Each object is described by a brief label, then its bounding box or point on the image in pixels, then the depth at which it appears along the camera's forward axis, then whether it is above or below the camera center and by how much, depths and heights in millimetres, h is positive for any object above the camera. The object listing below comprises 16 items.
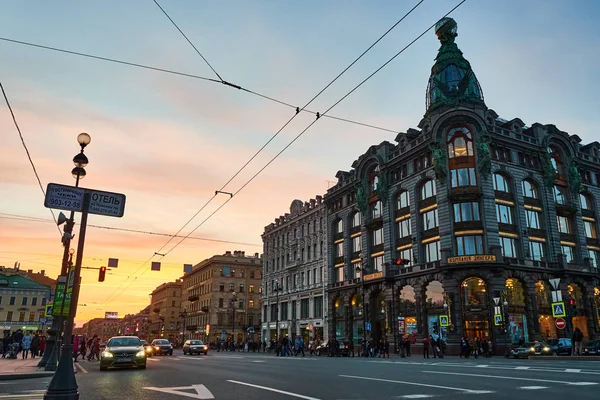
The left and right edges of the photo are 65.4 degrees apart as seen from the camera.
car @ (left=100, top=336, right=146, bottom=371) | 18516 -935
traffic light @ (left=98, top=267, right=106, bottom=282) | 27977 +3448
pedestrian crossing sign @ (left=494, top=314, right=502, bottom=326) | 38938 +1078
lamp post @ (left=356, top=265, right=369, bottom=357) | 44859 +3452
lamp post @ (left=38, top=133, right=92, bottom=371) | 19300 +64
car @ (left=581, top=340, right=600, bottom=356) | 31598 -963
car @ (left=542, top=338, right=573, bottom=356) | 35219 -985
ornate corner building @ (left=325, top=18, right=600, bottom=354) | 41844 +10478
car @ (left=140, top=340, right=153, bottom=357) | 35000 -1355
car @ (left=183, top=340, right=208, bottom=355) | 42188 -1323
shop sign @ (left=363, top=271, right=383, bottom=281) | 50400 +6047
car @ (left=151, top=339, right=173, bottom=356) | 40675 -1206
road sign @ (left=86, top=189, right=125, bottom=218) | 9953 +2683
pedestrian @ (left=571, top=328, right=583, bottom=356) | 27145 -490
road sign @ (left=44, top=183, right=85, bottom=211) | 9375 +2668
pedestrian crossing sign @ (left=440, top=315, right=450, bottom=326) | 41441 +1099
